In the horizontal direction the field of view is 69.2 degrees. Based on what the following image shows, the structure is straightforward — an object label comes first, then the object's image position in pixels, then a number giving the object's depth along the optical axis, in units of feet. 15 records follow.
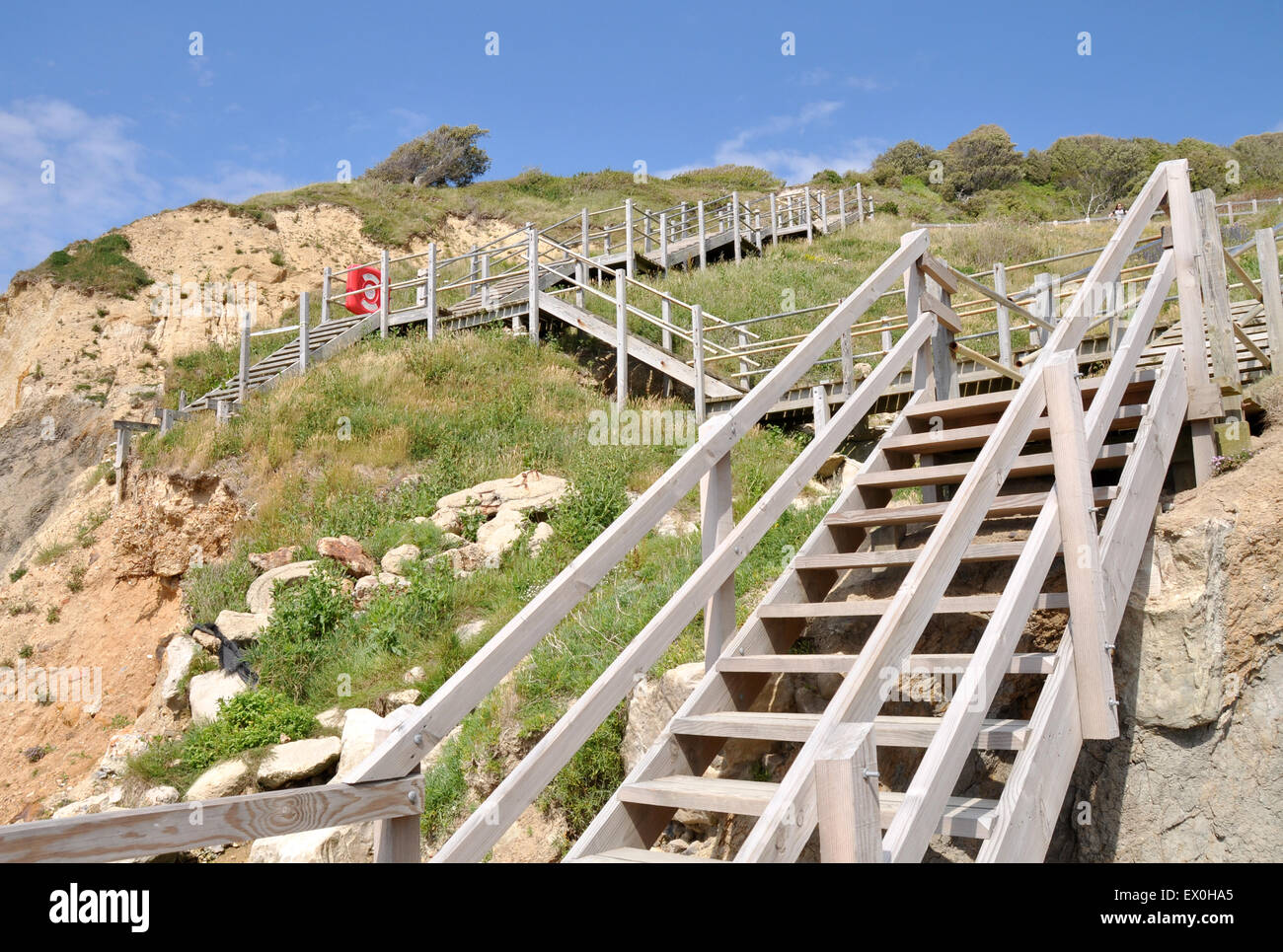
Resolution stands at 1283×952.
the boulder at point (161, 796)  25.50
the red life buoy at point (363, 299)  60.85
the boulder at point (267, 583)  33.50
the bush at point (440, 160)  143.43
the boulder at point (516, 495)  34.50
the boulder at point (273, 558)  36.47
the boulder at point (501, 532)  31.89
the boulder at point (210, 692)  29.66
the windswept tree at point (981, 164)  152.87
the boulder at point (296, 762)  24.27
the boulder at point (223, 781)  24.64
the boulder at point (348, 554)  33.65
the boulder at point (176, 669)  32.09
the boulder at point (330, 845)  20.69
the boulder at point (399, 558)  32.45
